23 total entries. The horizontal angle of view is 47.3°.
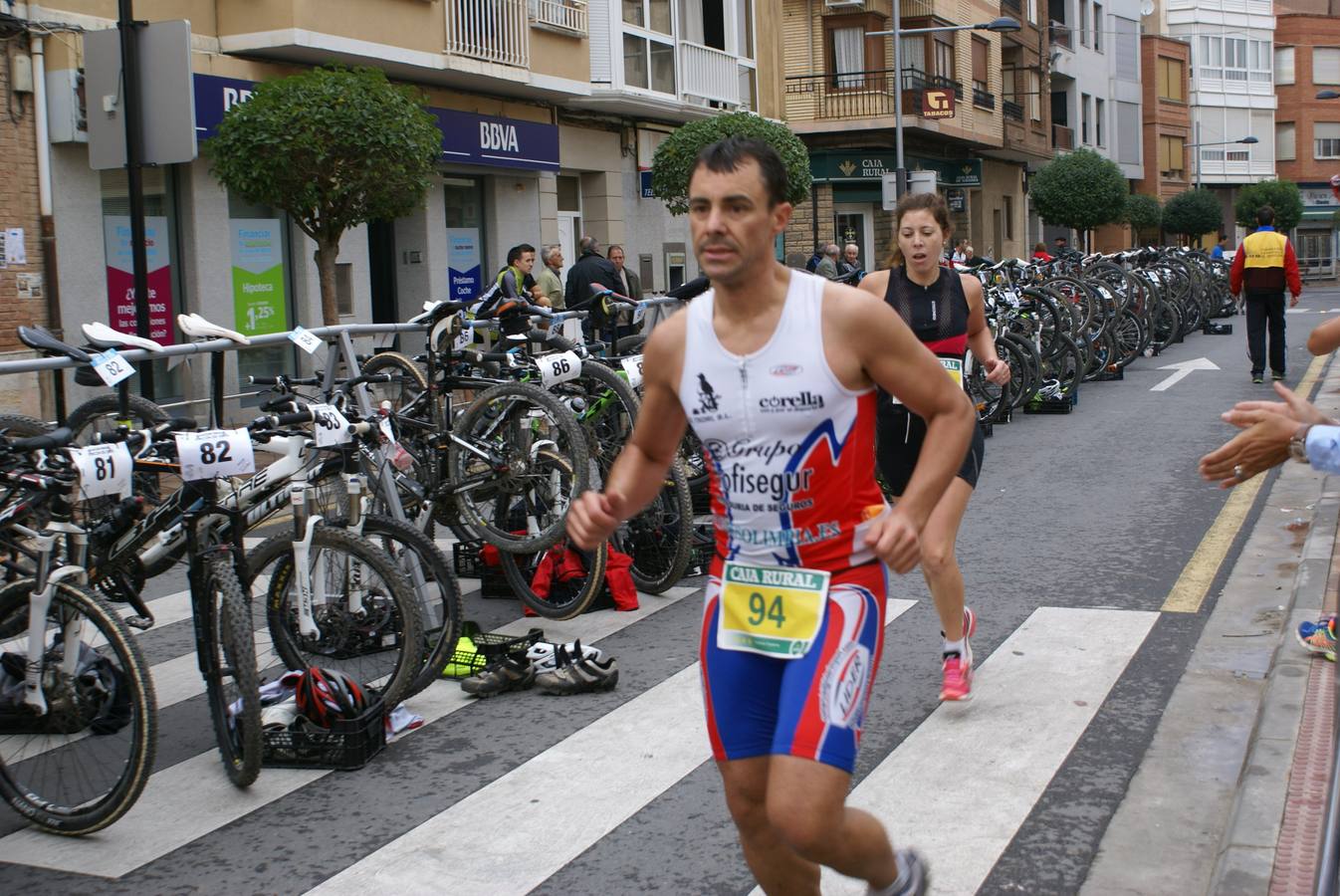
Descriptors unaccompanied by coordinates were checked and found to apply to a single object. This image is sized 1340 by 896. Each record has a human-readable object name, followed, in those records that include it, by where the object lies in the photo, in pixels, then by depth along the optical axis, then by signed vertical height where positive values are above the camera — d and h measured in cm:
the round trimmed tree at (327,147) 1431 +180
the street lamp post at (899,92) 3338 +520
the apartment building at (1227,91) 7450 +1056
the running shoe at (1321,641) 590 -132
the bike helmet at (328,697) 533 -125
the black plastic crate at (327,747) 526 -141
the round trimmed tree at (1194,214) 6025 +365
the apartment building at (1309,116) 7806 +950
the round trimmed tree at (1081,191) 4625 +364
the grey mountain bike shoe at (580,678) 608 -139
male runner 331 -34
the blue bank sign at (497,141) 2055 +268
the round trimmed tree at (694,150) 2404 +281
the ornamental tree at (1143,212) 5725 +363
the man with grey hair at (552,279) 1770 +60
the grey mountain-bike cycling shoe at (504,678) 609 -139
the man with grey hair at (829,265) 2097 +78
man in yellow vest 1609 +33
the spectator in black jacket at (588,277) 1680 +57
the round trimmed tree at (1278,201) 6669 +454
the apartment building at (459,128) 1571 +280
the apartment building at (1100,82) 5534 +873
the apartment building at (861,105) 3866 +548
